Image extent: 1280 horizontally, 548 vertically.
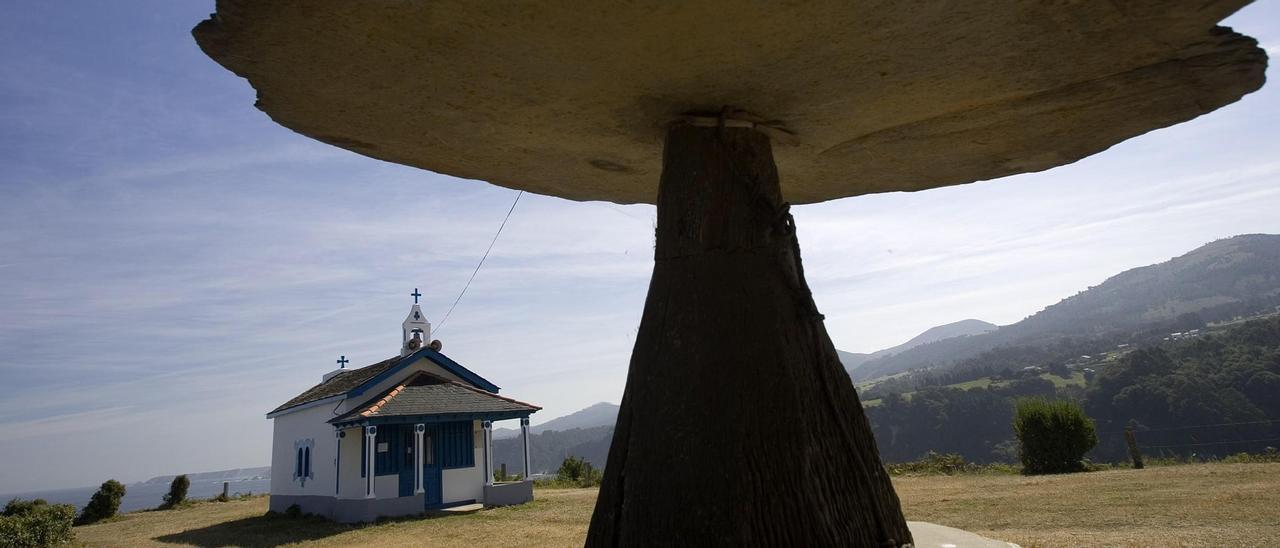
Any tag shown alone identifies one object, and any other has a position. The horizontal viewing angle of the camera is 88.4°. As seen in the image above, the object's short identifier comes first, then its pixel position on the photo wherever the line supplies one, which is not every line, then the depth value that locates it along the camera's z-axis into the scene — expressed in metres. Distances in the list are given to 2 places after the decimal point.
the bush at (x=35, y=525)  13.00
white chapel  16.02
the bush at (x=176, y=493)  25.12
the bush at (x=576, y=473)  23.55
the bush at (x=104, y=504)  21.56
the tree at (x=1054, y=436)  15.63
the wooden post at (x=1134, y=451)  15.64
